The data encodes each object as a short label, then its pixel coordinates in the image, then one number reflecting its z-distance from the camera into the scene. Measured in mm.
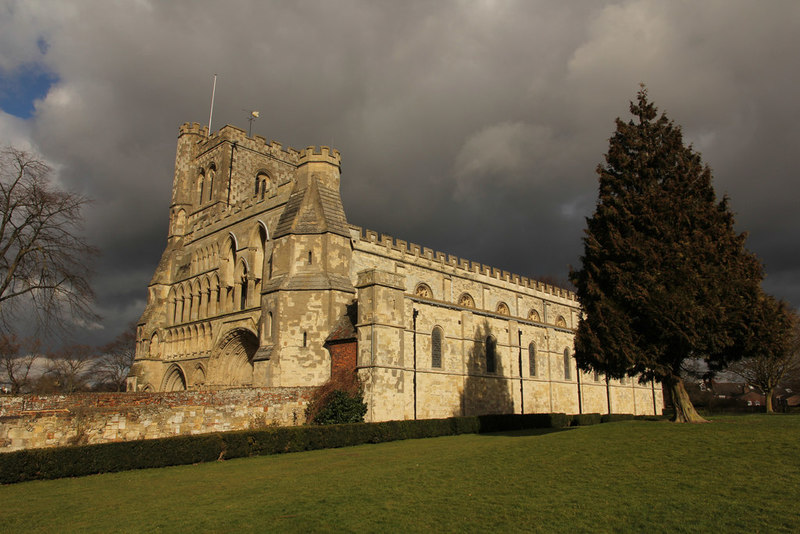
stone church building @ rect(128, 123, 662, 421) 23375
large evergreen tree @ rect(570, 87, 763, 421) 16406
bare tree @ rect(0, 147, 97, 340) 15789
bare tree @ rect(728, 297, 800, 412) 16708
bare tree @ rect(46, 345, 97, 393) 59656
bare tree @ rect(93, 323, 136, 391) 60219
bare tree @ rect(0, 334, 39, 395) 46312
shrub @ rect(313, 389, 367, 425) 20562
